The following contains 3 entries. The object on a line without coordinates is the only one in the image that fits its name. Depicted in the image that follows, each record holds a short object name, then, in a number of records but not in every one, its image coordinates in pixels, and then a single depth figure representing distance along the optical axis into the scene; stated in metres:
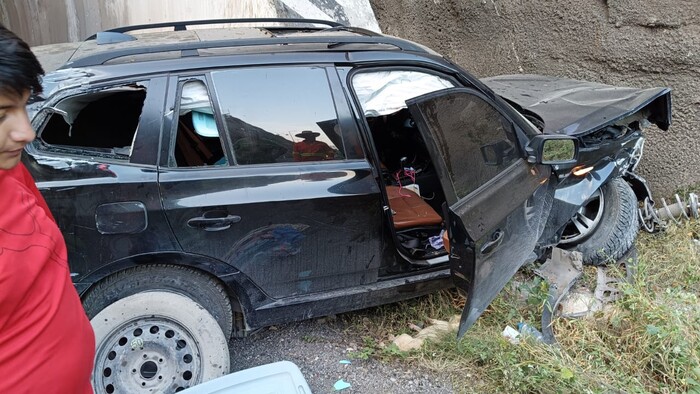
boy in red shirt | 1.09
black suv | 2.33
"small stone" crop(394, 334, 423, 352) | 3.01
